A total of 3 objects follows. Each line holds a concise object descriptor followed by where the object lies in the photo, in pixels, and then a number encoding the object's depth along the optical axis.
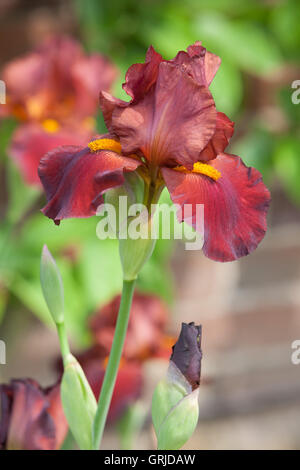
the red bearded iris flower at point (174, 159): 0.55
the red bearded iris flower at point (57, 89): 1.10
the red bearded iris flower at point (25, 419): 0.61
